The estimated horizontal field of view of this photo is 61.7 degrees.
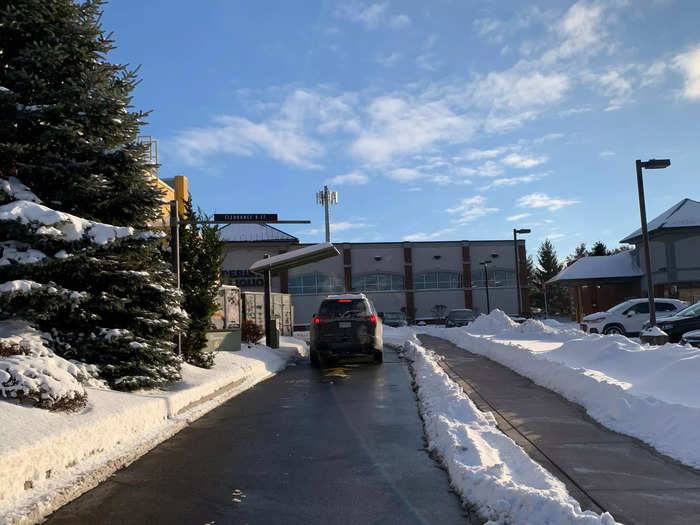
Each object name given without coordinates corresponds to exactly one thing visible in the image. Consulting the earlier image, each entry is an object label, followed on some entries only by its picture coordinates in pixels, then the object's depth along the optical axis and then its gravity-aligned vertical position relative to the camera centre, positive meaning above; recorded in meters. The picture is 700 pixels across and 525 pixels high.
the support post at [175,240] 11.40 +1.28
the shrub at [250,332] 20.91 -1.11
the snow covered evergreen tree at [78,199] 8.16 +1.72
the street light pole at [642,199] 16.72 +2.47
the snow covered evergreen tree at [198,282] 12.85 +0.50
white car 23.58 -1.29
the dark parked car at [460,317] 44.38 -1.95
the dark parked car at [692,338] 14.25 -1.38
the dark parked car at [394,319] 47.66 -2.00
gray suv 15.51 -0.90
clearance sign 23.17 +3.41
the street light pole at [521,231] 31.70 +3.20
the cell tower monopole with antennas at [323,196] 45.14 +7.99
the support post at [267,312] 21.47 -0.43
